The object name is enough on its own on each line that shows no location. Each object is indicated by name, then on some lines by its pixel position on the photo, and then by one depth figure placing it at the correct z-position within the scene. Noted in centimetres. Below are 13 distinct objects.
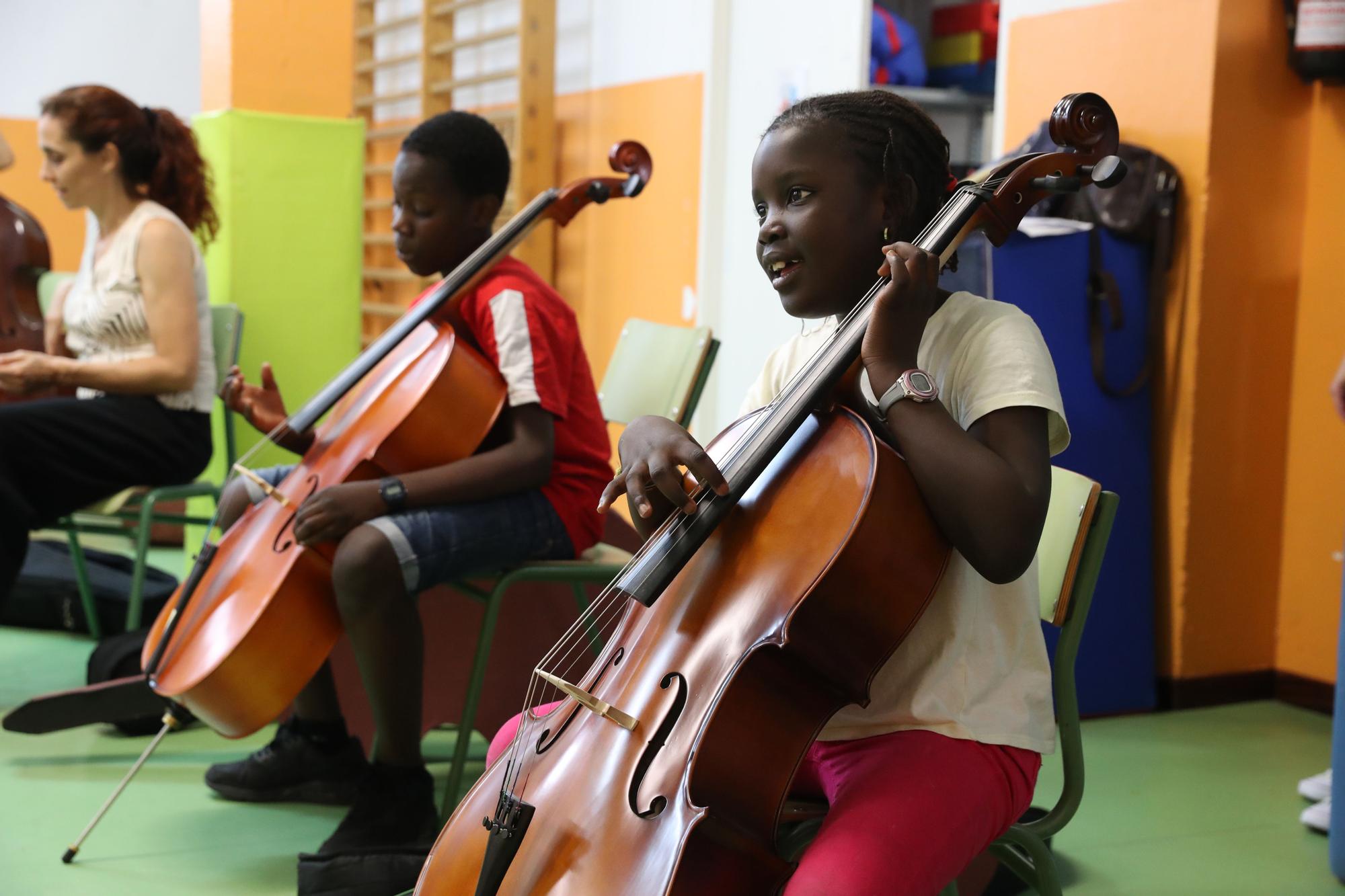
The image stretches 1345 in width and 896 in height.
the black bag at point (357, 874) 168
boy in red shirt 181
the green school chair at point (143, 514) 260
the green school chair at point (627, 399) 188
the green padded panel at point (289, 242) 358
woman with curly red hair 253
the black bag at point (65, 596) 305
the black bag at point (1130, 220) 263
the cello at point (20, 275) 299
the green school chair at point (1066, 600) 120
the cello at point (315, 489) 175
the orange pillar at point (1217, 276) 261
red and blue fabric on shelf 360
